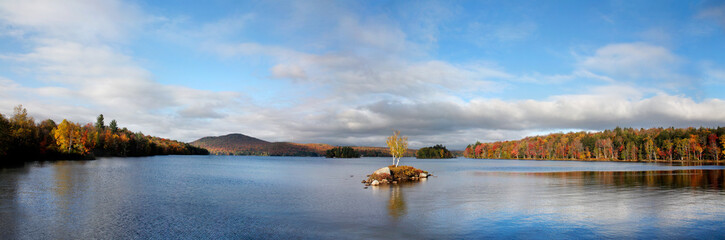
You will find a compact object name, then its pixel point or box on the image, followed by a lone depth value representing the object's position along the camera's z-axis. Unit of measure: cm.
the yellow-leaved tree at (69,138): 11431
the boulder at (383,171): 5411
